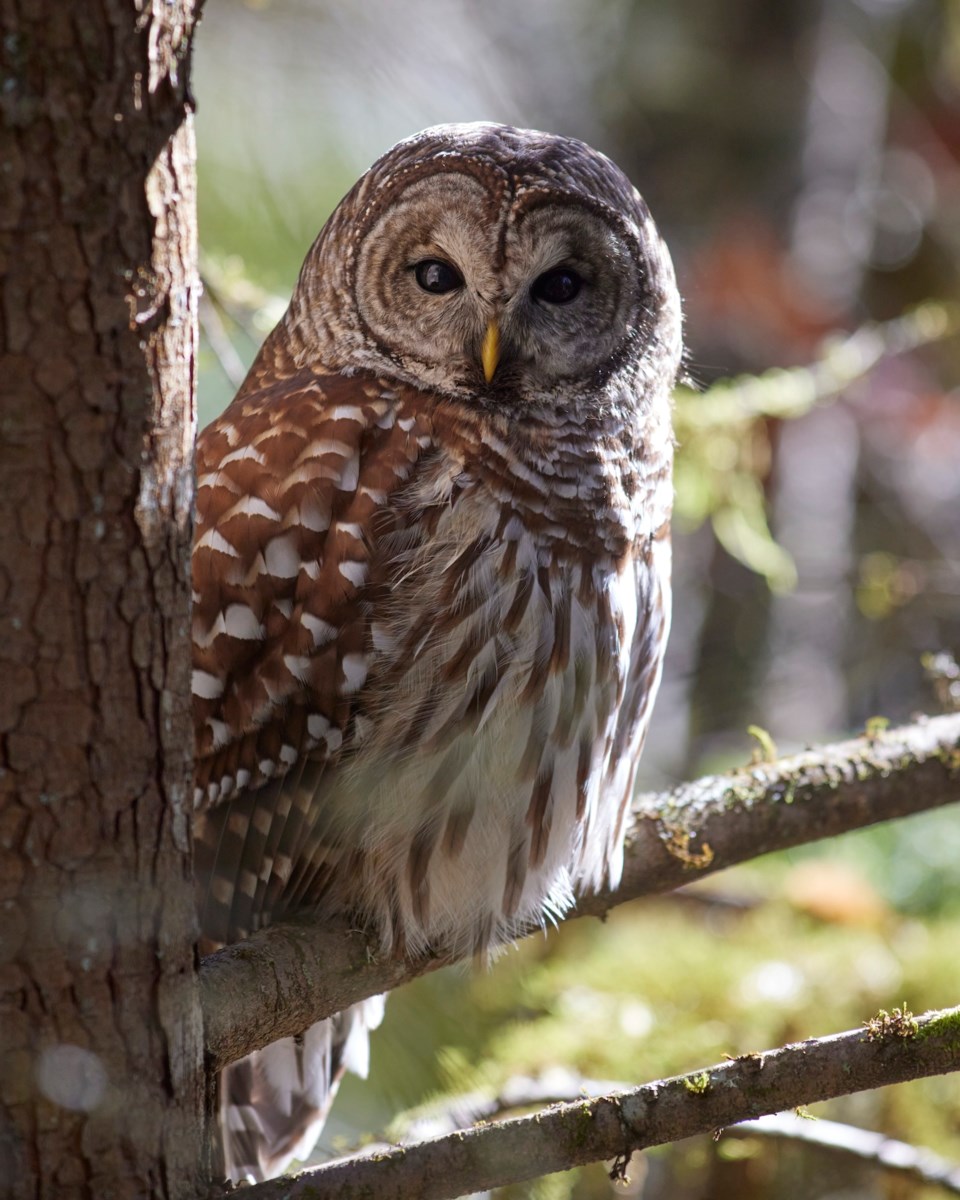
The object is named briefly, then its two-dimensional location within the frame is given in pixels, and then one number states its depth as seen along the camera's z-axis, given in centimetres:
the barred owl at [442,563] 470
